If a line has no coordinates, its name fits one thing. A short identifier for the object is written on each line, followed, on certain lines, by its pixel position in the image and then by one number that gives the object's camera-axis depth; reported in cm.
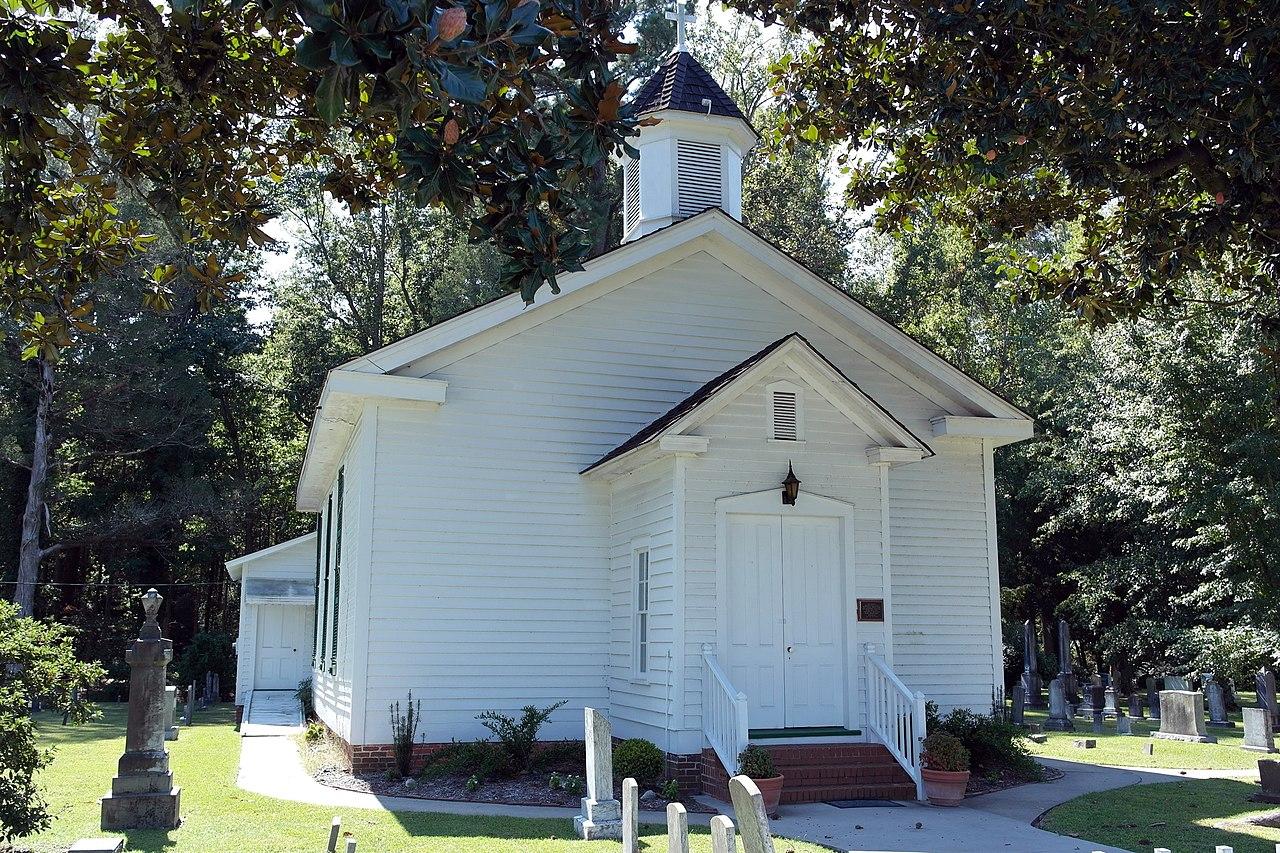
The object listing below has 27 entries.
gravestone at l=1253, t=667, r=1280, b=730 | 2095
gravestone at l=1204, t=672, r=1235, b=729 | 2245
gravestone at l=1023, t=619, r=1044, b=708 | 2820
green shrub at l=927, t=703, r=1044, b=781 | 1351
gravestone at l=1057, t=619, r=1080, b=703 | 2542
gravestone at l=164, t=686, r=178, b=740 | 1972
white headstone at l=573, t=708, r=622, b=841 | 984
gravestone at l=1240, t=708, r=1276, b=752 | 1667
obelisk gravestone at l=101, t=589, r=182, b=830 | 1066
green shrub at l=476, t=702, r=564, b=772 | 1322
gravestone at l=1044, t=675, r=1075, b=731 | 2189
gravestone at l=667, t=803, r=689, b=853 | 623
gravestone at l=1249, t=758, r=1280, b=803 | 1115
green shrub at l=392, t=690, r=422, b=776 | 1309
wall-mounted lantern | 1266
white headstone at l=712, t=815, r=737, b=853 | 546
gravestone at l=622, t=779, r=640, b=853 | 797
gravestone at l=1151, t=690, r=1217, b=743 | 1878
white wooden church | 1249
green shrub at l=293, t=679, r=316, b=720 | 2097
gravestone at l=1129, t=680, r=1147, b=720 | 2544
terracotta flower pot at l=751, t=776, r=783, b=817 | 1071
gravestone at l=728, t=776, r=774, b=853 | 579
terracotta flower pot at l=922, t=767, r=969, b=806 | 1155
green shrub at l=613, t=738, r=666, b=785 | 1205
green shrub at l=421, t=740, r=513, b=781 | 1291
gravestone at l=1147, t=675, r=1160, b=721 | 2581
